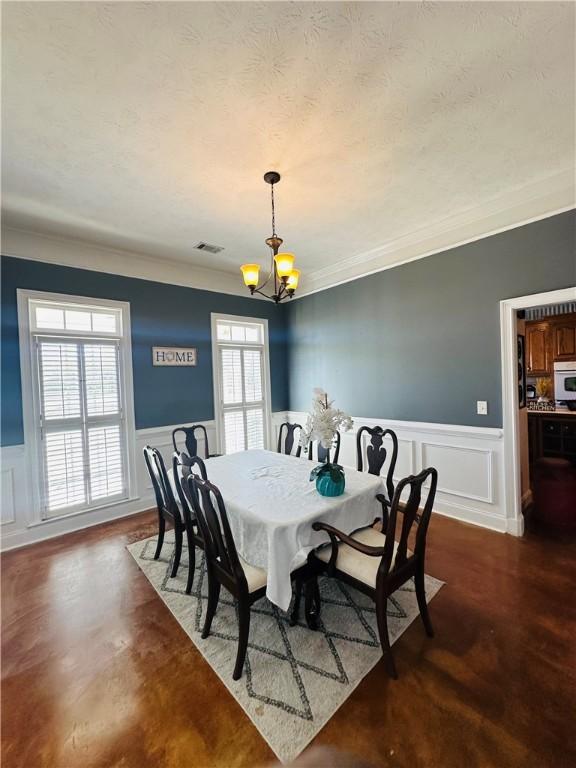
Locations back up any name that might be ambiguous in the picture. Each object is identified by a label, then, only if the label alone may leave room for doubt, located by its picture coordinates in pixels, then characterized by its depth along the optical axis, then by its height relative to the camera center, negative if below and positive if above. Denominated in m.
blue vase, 2.03 -0.70
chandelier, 2.34 +0.88
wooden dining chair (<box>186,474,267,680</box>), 1.60 -1.05
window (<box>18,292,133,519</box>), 3.12 -0.16
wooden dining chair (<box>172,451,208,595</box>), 1.89 -0.76
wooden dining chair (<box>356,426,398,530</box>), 2.73 -0.69
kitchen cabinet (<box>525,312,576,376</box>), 4.93 +0.45
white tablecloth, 1.69 -0.81
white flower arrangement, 2.05 -0.29
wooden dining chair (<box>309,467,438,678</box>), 1.56 -1.05
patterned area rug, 1.41 -1.53
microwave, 4.88 -0.19
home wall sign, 3.90 +0.37
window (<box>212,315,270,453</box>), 4.46 -0.01
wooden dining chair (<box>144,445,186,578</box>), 2.43 -1.00
